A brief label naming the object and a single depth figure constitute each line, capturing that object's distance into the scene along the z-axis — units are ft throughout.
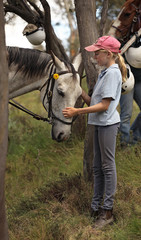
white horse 11.40
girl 9.96
